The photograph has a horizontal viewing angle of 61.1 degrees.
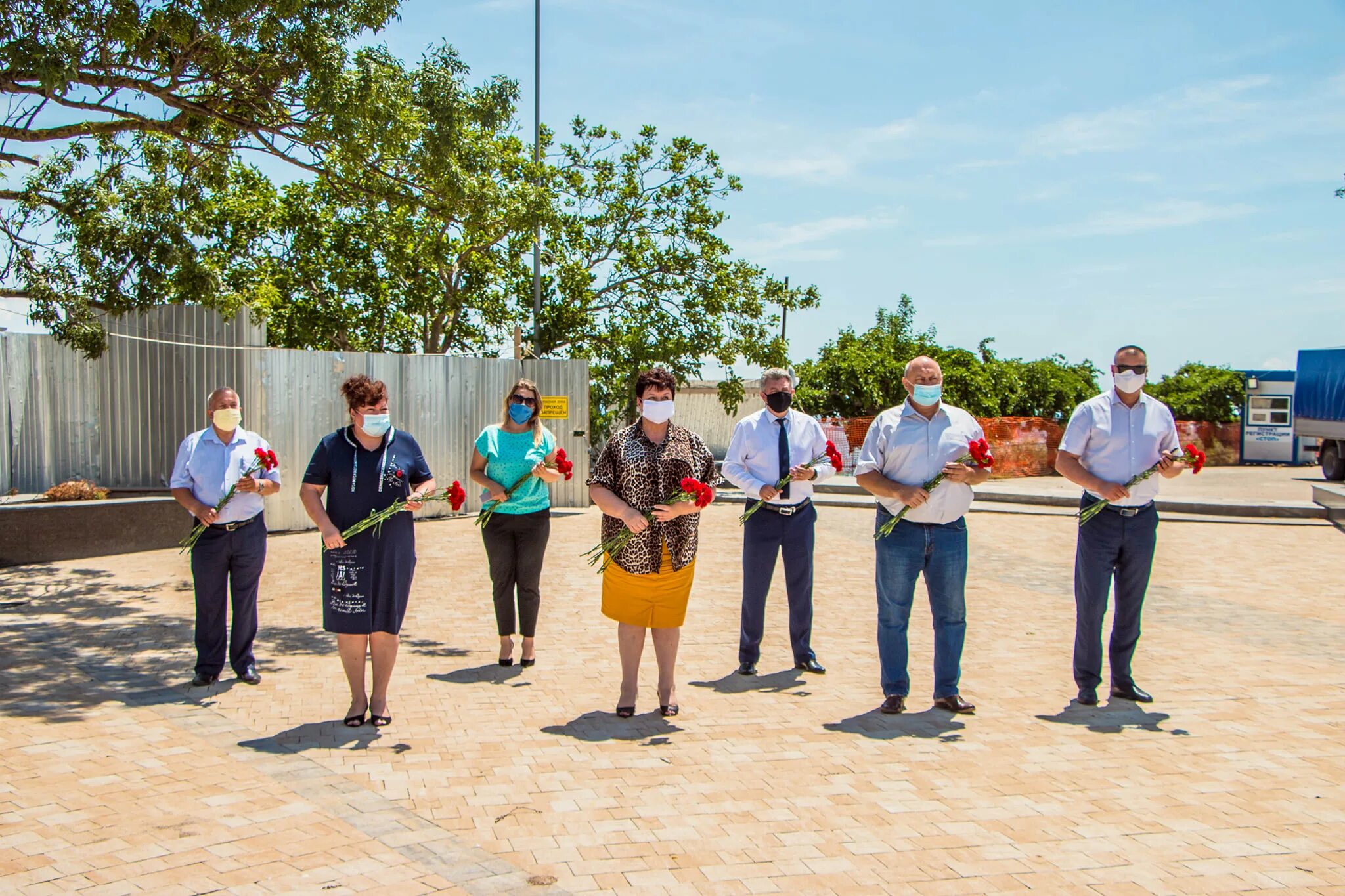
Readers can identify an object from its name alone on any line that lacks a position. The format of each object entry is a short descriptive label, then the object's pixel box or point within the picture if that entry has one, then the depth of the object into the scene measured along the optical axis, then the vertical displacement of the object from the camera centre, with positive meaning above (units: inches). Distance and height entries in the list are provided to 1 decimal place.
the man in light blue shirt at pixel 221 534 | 267.6 -38.5
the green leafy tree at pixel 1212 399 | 1715.1 -11.4
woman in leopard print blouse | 234.1 -30.9
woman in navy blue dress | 229.3 -34.6
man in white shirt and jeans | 245.8 -32.4
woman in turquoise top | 286.2 -32.2
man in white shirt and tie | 283.4 -31.8
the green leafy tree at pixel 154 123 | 359.3 +93.4
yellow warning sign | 727.7 -18.4
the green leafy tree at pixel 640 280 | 826.2 +73.8
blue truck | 1122.7 -10.3
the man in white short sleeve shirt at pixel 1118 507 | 254.1 -26.1
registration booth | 1578.5 -36.3
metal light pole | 773.9 +178.8
